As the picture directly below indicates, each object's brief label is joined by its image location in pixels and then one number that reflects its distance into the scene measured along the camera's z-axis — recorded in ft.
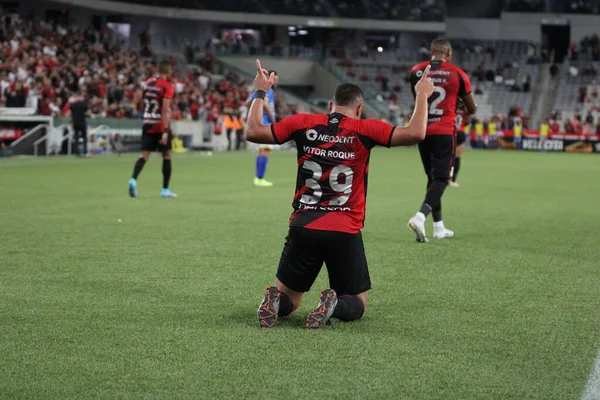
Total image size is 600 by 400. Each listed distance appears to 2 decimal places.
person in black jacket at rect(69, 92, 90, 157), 89.71
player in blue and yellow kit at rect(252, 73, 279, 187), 54.61
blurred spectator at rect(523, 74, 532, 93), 183.36
